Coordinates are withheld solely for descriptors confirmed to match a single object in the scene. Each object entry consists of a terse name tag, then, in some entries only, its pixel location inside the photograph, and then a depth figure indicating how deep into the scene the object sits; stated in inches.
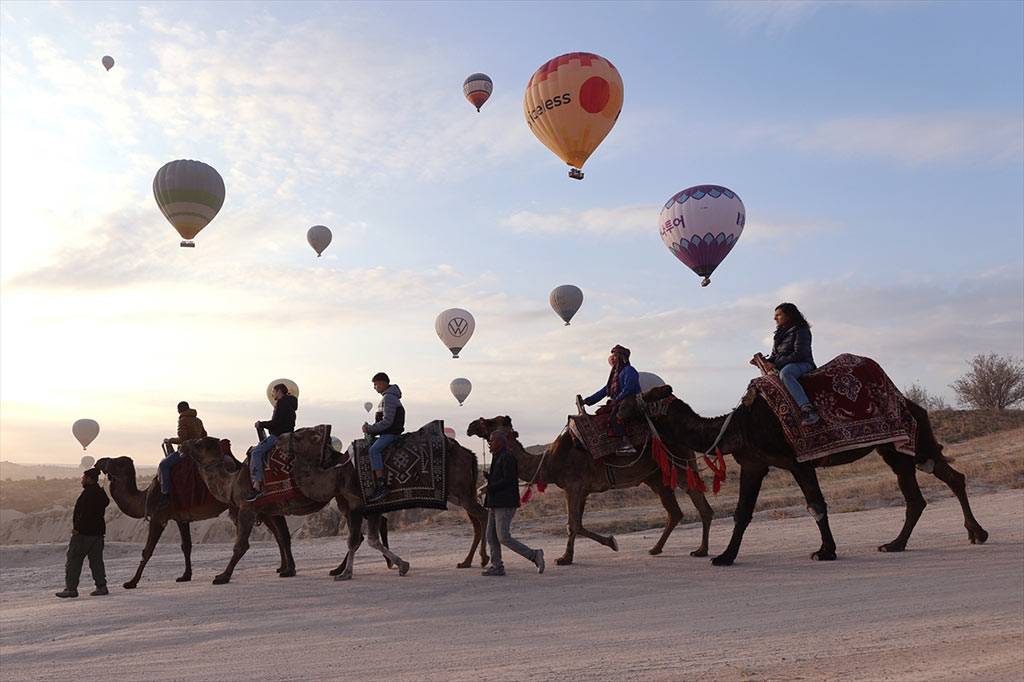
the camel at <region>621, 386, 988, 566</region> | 489.4
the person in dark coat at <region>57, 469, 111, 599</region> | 580.7
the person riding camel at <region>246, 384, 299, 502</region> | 569.6
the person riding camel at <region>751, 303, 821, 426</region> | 479.8
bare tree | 2546.8
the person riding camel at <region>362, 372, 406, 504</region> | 536.4
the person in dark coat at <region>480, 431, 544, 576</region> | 496.1
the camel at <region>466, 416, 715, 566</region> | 530.3
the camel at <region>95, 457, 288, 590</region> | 609.3
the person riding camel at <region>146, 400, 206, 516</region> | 612.4
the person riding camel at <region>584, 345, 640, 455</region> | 522.6
